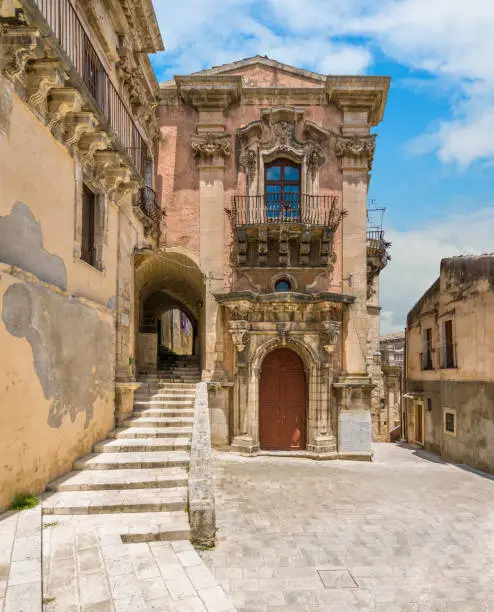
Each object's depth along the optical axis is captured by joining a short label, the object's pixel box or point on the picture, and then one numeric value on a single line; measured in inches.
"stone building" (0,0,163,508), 221.9
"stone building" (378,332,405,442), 933.2
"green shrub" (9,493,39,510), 220.1
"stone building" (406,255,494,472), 488.7
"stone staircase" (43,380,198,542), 223.8
